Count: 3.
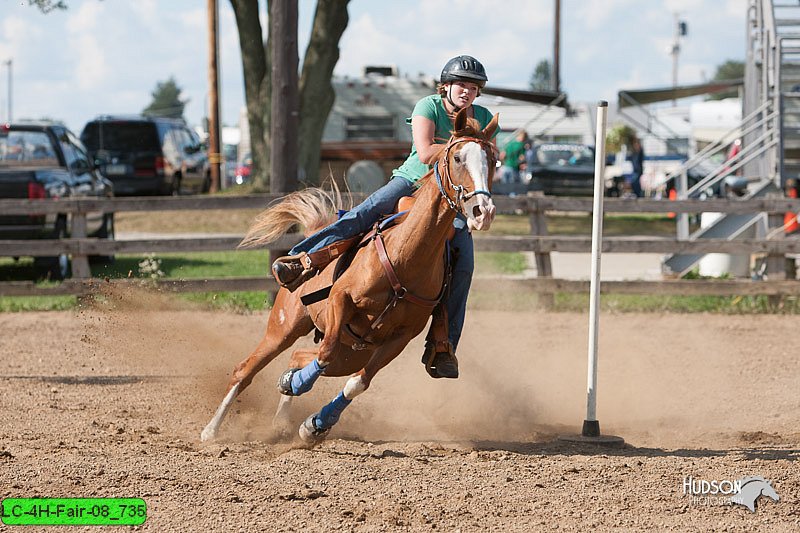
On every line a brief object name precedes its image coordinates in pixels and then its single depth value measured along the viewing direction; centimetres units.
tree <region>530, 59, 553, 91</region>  18862
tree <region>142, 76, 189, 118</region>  18262
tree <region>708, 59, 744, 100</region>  15821
